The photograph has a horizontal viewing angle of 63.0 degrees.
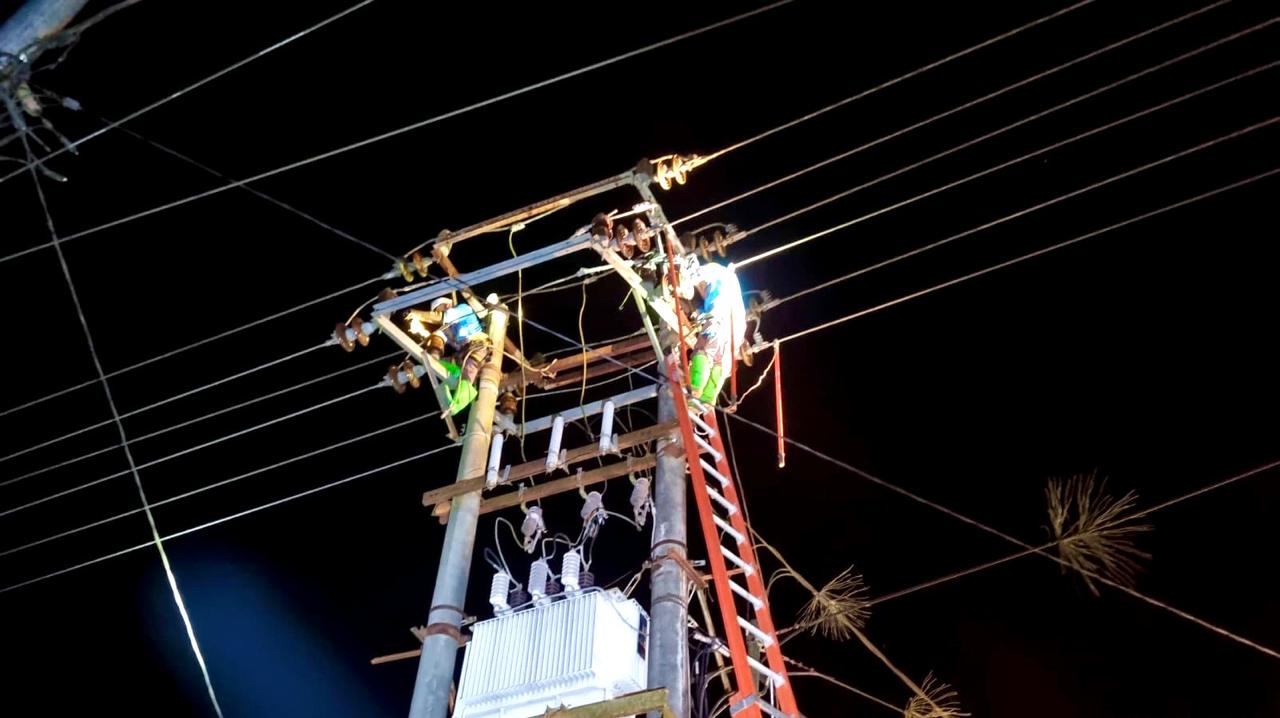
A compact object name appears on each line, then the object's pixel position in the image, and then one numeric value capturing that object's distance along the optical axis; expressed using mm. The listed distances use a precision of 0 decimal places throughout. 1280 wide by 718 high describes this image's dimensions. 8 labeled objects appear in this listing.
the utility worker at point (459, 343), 8172
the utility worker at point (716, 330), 7566
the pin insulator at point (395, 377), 8352
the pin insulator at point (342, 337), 8156
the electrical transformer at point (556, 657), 5855
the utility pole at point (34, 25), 5785
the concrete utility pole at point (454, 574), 6230
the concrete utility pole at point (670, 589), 5418
